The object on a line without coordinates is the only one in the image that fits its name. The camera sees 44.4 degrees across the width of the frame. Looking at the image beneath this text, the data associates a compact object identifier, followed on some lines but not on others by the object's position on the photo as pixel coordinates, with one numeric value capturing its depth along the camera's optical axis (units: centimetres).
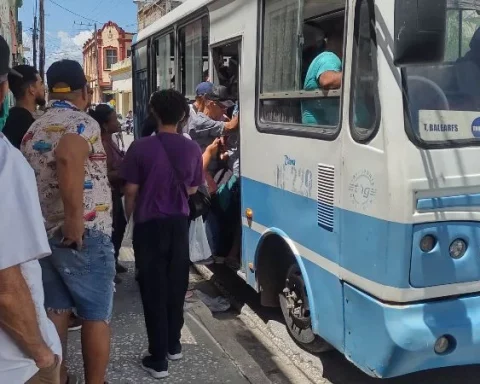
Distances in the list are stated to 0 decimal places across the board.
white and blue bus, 285
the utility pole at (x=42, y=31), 3011
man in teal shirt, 342
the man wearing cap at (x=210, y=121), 535
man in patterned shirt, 268
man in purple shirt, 352
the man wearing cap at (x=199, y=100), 538
